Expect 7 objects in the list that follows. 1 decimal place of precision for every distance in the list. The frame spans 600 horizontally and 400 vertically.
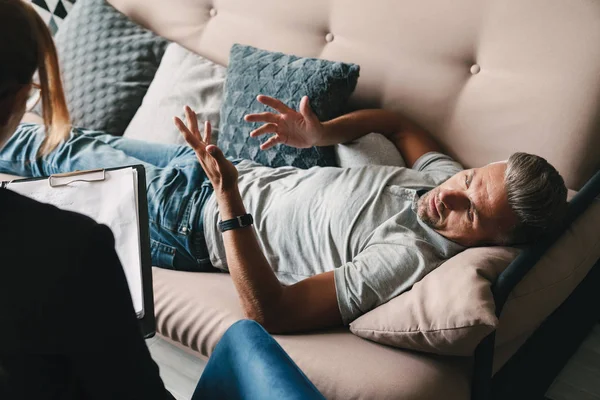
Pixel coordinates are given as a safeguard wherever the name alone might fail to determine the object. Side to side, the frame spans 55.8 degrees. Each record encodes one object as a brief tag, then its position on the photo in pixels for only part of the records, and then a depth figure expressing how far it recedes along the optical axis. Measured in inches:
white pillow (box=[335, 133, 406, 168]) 65.8
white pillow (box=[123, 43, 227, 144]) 77.2
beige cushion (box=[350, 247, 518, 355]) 41.6
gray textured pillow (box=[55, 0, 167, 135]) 83.5
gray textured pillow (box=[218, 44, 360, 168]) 66.6
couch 45.1
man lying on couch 49.3
